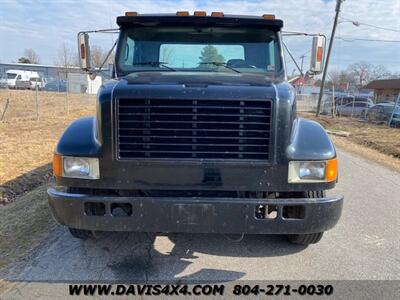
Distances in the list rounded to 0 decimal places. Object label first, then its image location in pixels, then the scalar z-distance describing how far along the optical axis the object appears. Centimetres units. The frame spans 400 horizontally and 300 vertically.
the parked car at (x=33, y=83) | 5191
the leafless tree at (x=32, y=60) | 9519
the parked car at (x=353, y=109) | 2733
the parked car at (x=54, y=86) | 5305
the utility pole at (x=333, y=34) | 2719
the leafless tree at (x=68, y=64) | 4358
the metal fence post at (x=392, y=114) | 2006
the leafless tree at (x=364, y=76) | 7356
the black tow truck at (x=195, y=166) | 318
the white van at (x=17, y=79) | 5153
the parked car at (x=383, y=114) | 2026
